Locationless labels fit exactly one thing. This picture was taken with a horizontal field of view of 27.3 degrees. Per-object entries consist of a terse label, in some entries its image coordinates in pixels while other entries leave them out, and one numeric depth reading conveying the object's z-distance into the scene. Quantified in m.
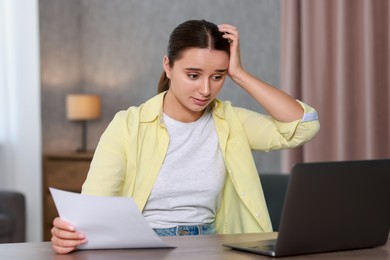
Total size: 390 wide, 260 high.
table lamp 6.64
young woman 2.65
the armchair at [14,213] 5.38
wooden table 2.00
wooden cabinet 6.43
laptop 1.93
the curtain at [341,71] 4.77
